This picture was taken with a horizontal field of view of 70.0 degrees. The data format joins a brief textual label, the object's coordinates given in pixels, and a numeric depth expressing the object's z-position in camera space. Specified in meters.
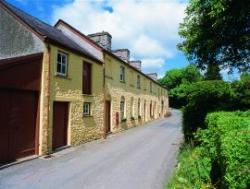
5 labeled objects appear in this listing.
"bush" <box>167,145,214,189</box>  3.96
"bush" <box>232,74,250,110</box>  7.97
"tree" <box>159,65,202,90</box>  47.02
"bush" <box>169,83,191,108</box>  42.43
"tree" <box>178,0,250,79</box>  6.51
